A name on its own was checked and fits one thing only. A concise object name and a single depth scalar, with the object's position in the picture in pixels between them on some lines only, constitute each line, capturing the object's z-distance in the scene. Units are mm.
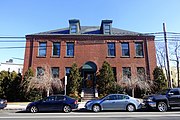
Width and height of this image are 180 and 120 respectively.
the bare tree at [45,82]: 14441
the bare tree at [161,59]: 26018
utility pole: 10402
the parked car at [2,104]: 10458
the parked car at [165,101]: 8997
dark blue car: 9280
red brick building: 16769
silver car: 9150
